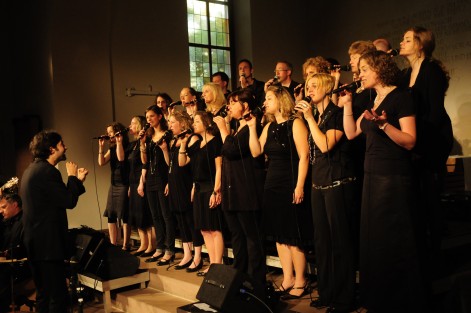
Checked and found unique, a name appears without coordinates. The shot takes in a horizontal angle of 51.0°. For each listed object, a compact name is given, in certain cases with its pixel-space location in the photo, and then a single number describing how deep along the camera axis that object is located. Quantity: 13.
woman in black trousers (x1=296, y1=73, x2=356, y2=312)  3.08
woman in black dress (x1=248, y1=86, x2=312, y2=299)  3.49
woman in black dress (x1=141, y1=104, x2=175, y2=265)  4.96
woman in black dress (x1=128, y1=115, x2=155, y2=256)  5.34
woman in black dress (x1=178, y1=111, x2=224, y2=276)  4.22
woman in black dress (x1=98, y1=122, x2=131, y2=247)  5.66
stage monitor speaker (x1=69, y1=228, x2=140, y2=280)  4.63
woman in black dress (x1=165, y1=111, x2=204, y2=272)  4.64
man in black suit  3.65
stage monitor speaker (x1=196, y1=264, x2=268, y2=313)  3.11
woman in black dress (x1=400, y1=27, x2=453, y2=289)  3.03
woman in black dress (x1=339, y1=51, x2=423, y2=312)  2.73
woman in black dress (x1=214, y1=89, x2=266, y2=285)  3.78
